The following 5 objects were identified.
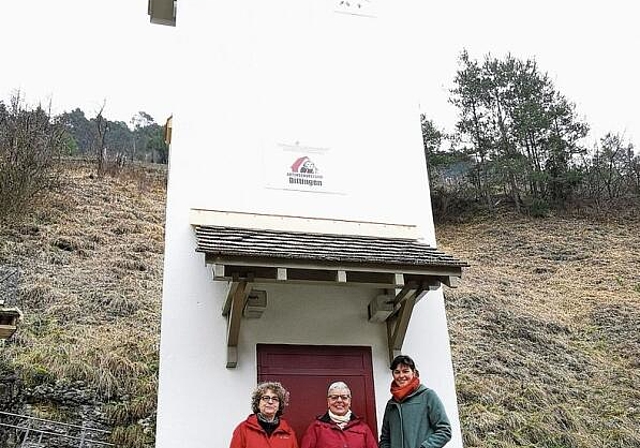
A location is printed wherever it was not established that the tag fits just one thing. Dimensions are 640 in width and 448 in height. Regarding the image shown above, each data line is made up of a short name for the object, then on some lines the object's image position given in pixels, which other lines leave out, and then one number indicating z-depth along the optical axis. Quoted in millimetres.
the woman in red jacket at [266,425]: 4039
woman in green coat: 4117
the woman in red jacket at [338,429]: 4277
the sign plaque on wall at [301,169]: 6047
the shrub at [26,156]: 15570
